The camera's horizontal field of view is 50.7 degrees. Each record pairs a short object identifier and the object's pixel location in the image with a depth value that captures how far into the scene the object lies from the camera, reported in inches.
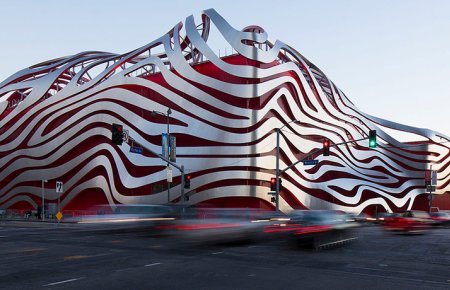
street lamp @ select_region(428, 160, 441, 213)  2692.9
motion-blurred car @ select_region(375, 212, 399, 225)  1862.3
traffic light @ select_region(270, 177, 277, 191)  1495.0
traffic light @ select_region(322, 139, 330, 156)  1329.2
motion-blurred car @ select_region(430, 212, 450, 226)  1526.0
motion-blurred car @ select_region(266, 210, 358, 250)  749.9
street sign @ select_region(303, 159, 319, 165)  1567.4
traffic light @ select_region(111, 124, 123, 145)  1096.2
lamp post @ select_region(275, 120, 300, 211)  1489.9
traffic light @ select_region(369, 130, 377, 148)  1205.5
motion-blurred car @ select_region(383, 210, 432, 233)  1181.1
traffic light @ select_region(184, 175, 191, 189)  1411.2
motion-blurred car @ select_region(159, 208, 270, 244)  737.0
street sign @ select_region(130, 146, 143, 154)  1298.0
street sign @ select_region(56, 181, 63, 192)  1703.9
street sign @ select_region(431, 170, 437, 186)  2677.2
